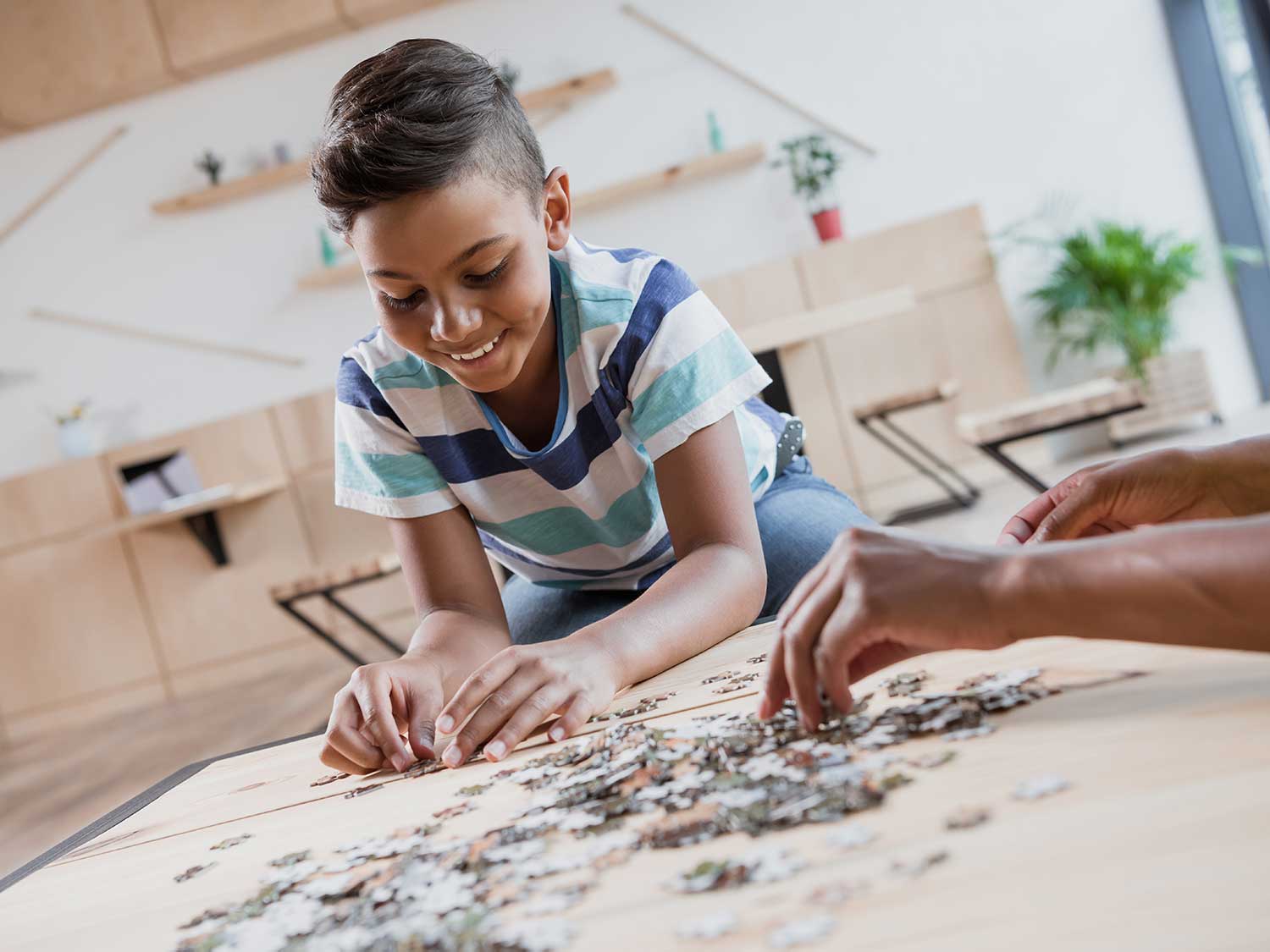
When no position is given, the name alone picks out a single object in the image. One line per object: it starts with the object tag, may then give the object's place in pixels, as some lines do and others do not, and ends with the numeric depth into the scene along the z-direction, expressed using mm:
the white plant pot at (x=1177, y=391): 4945
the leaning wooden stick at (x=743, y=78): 5426
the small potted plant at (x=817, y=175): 5227
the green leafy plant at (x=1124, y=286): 4930
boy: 1205
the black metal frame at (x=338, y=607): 3967
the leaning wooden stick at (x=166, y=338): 5836
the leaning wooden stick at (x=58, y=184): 5859
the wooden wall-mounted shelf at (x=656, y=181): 5371
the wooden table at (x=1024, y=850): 501
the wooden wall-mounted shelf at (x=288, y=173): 5441
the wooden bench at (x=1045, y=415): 2875
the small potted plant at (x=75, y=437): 5727
